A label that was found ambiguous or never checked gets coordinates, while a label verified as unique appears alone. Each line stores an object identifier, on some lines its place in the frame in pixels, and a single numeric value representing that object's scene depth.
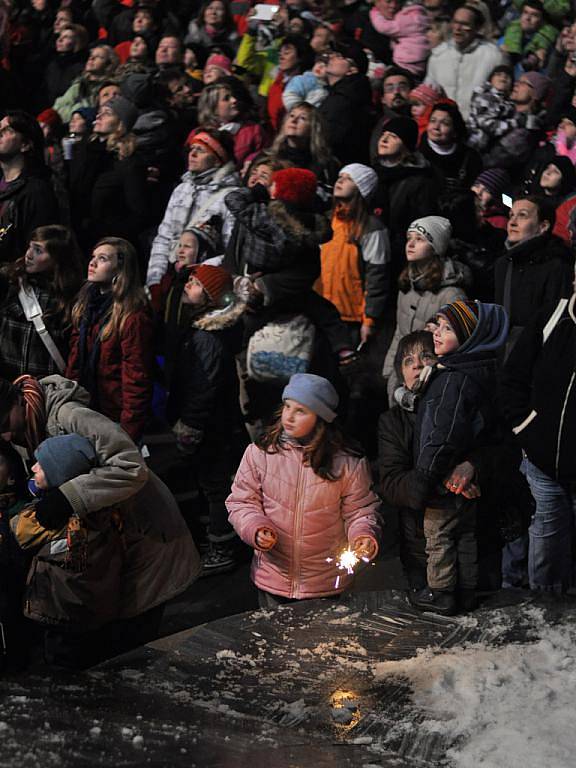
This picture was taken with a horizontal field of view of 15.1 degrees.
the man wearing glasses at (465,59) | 19.67
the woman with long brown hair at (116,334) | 12.54
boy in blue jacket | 10.26
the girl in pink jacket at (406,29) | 20.99
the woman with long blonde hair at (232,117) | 18.07
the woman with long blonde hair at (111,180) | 17.57
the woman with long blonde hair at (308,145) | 16.57
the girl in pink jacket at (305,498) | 10.02
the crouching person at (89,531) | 8.98
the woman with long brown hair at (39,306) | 12.78
